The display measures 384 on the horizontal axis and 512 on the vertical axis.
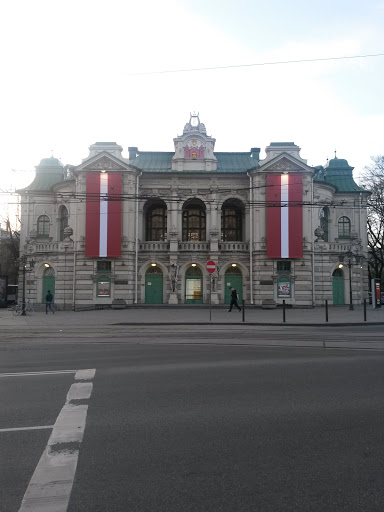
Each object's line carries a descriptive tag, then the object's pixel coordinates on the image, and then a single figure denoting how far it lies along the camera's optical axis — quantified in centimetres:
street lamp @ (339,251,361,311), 3596
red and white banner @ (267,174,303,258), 3762
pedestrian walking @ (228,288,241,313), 3047
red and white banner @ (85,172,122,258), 3750
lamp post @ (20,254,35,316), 2952
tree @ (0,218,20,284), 5409
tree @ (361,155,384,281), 4144
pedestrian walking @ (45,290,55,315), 3261
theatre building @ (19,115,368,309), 3775
